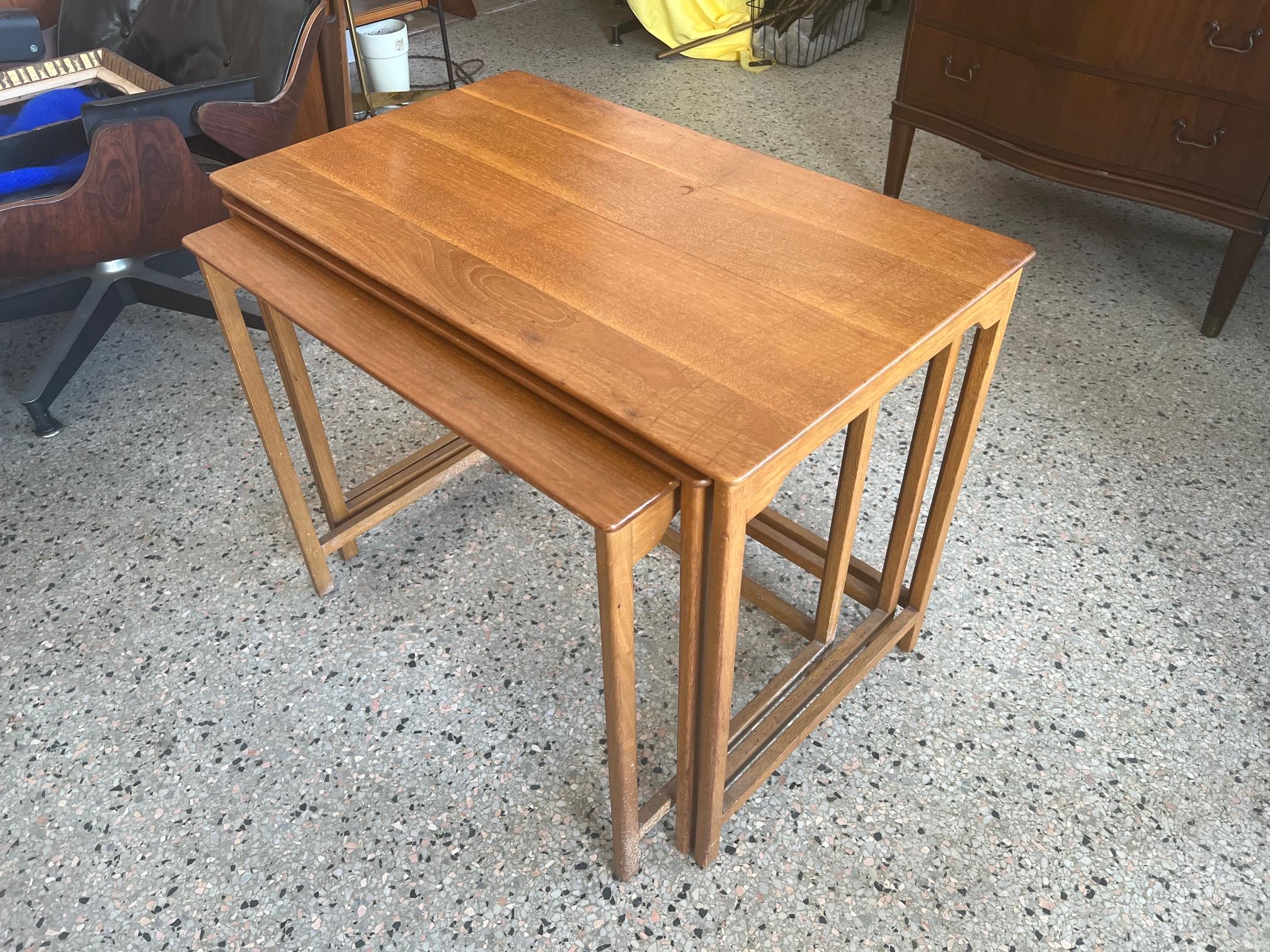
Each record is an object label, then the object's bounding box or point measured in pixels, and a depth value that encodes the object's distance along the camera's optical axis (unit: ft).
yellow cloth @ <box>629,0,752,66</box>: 11.30
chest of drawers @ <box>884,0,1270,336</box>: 5.91
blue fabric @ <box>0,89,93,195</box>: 5.55
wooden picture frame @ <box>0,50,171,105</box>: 6.33
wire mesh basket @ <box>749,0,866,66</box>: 10.65
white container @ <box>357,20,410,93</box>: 9.41
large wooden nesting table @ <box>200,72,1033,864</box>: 2.71
